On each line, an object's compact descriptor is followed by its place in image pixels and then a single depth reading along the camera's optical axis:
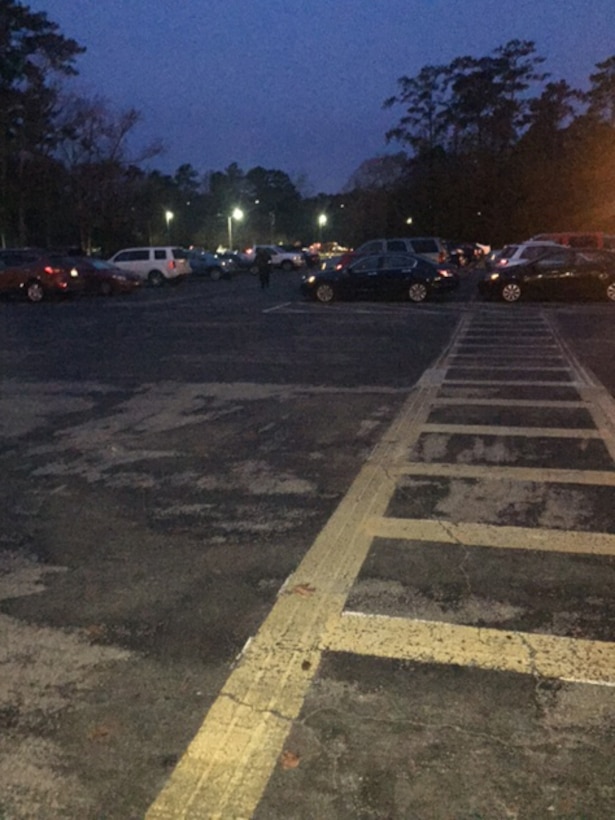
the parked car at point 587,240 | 29.38
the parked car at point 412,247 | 29.86
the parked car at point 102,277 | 31.18
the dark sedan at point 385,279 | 25.23
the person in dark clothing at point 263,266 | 33.53
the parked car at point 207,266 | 45.81
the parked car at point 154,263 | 39.16
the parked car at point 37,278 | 29.34
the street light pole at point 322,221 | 104.65
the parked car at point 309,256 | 57.29
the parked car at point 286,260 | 55.28
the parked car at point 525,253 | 25.29
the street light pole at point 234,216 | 83.44
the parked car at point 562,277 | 23.69
